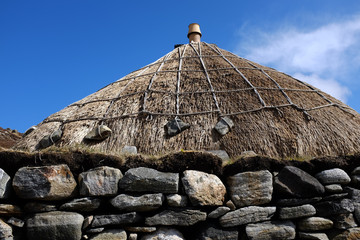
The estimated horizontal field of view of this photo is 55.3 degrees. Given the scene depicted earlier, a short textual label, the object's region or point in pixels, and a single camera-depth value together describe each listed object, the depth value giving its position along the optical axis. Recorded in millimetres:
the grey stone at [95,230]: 3685
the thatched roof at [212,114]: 5285
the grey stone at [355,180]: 4219
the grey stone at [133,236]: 3740
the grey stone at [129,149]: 5152
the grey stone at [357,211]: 4129
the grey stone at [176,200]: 3787
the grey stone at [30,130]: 6830
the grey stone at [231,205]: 3941
